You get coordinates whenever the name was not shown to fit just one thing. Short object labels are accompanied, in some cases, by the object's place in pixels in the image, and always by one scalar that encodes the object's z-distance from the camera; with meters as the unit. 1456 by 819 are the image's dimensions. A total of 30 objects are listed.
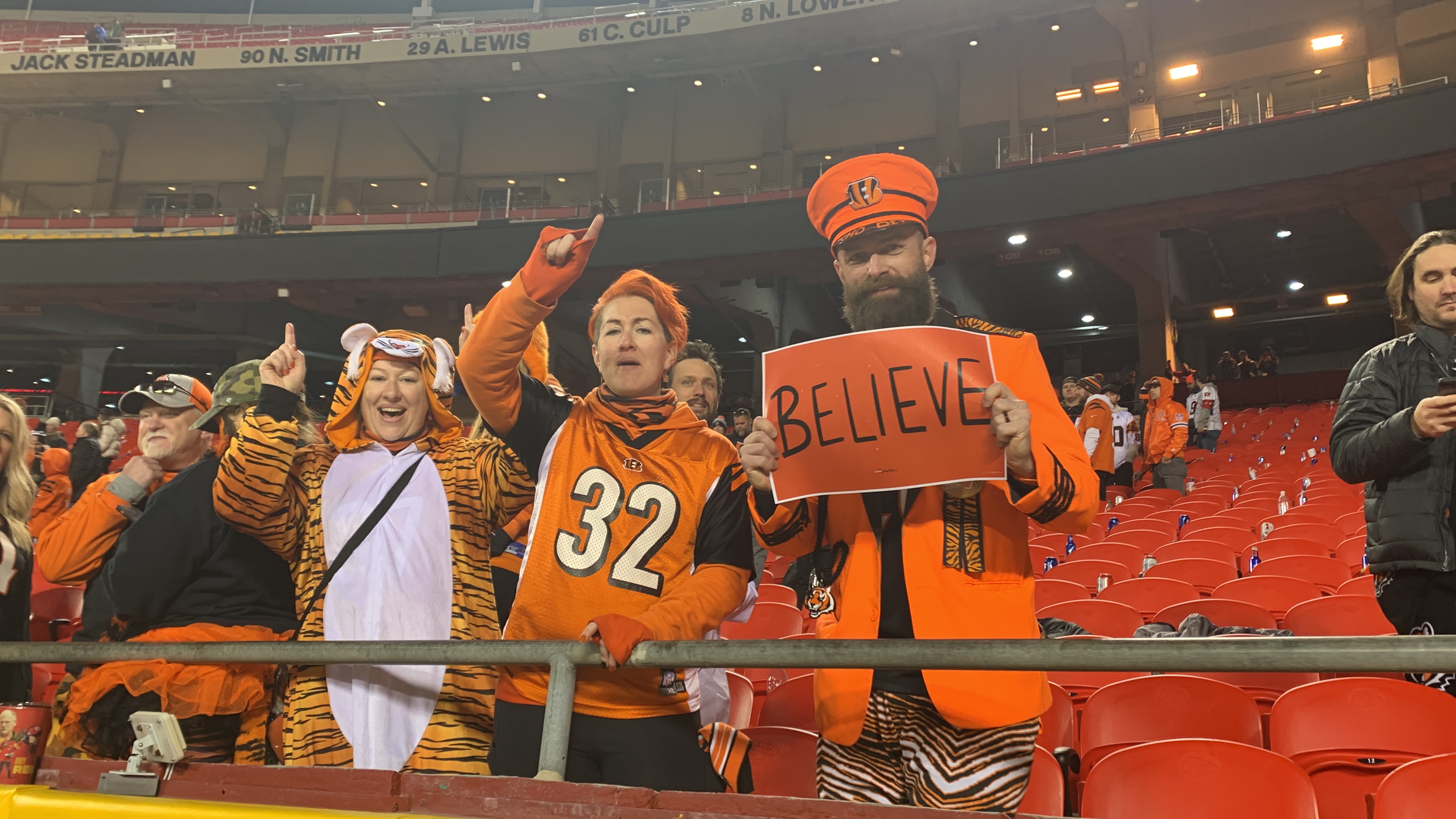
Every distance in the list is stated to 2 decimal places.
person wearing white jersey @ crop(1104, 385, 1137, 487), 8.59
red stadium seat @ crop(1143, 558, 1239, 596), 4.45
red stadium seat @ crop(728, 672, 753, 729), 2.80
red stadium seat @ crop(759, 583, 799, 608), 4.83
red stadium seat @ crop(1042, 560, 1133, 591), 4.82
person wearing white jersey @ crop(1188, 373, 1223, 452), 10.41
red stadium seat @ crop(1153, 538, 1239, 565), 5.02
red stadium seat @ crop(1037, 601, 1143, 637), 3.55
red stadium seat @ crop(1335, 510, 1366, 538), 5.36
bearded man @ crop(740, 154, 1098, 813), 1.52
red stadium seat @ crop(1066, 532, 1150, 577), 5.15
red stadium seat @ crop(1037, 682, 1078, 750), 2.55
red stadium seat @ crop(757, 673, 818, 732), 2.86
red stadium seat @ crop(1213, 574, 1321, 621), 3.88
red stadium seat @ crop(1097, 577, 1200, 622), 4.04
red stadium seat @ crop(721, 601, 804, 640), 4.00
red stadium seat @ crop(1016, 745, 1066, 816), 2.07
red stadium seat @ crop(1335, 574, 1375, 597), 3.75
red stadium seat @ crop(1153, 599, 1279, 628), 3.42
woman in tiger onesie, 2.20
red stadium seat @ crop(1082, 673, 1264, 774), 2.47
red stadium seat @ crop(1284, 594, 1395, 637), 3.27
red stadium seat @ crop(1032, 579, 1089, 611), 4.21
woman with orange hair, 1.84
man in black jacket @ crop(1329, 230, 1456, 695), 1.92
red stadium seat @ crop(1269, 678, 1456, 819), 2.18
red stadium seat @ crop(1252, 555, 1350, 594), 4.20
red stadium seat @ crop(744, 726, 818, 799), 2.40
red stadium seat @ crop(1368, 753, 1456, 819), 1.76
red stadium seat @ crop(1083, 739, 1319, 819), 1.88
